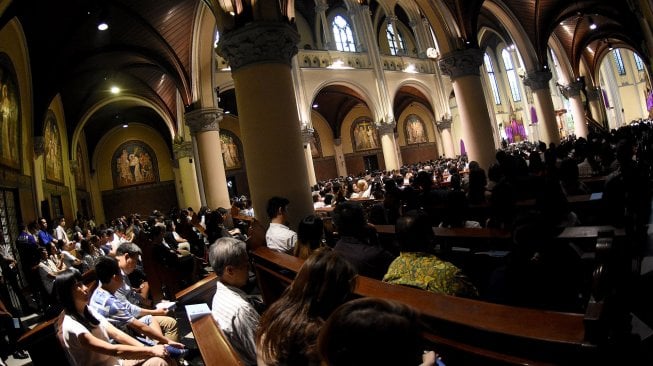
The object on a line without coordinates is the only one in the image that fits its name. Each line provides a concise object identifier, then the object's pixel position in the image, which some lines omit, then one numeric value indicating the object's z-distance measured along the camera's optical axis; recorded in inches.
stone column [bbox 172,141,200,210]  783.7
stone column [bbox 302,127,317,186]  678.5
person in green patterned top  87.6
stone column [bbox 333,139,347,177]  1073.5
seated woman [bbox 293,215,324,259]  138.0
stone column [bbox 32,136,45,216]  452.8
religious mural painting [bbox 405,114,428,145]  1223.5
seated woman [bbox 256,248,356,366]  58.5
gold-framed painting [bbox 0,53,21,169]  375.2
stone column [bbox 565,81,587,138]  770.2
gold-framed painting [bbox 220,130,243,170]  953.5
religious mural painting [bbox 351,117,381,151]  1123.9
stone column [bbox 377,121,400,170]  809.5
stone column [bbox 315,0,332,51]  786.8
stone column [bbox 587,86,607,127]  954.7
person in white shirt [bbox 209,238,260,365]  87.3
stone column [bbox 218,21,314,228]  228.1
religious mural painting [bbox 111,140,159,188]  983.0
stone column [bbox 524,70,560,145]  575.7
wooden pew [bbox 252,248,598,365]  47.4
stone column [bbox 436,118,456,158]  948.6
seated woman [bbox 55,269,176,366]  103.4
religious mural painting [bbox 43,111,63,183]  542.6
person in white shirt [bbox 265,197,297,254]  168.9
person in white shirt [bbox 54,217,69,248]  400.1
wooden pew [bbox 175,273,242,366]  70.8
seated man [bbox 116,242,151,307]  166.9
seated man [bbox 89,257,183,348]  132.8
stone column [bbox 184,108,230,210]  455.2
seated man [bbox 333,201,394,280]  116.2
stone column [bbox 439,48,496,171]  387.5
